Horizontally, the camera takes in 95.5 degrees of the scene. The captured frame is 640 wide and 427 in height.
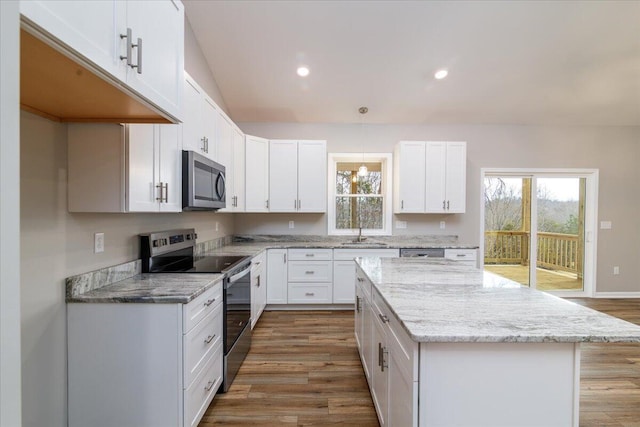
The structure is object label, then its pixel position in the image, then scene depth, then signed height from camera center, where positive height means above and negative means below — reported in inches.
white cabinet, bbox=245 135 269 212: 153.3 +19.1
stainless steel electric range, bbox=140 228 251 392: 84.4 -19.0
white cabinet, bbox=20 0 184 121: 32.5 +23.6
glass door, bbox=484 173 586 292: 181.6 -10.5
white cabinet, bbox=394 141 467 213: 161.9 +20.0
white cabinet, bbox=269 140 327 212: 161.5 +19.9
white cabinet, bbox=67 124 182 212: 61.4 +8.6
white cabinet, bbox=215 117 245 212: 119.6 +22.9
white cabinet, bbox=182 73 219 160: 88.0 +29.6
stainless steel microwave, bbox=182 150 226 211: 84.3 +8.2
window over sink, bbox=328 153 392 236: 179.9 +9.5
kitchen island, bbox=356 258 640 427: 42.6 -23.2
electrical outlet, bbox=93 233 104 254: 67.8 -8.3
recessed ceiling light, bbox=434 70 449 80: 141.5 +67.7
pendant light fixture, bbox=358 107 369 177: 166.4 +45.4
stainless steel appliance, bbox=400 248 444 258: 153.8 -21.7
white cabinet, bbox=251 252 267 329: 122.1 -35.2
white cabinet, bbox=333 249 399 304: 153.3 -33.0
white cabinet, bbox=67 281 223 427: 60.1 -32.7
